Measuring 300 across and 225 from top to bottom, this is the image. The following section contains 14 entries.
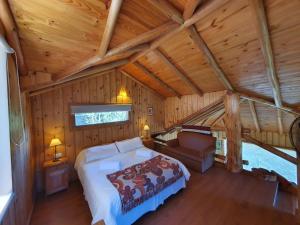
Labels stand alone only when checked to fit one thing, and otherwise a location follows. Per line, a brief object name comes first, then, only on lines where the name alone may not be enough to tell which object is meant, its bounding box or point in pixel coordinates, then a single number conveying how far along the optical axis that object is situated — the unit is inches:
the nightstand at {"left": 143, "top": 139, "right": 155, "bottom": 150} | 185.4
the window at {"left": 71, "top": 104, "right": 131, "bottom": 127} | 144.8
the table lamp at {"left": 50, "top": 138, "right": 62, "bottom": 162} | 119.7
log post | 142.7
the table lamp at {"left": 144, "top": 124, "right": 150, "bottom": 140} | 195.5
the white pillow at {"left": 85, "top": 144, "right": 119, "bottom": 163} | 125.7
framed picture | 209.0
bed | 76.3
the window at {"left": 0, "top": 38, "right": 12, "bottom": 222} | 59.0
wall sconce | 176.1
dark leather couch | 149.8
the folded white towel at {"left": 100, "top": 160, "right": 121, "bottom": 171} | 111.4
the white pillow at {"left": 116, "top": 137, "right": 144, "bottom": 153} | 147.3
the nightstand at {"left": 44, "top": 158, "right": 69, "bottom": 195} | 114.0
